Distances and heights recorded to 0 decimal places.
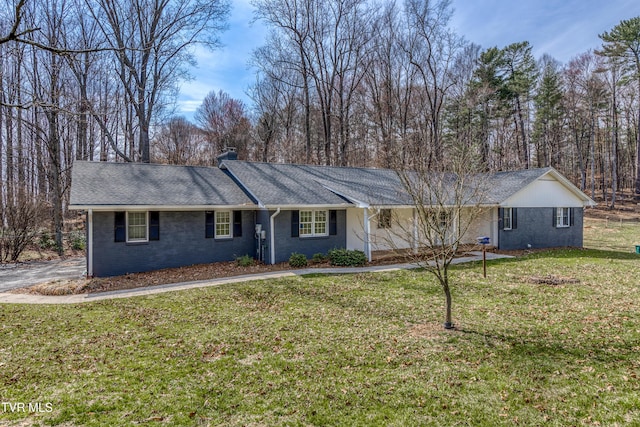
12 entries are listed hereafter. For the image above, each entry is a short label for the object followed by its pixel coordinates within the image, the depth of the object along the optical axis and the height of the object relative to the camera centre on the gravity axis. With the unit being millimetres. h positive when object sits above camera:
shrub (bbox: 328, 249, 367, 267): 13484 -1635
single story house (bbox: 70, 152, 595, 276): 12055 +198
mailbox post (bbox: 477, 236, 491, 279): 11078 -839
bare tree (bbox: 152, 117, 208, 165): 32031 +6988
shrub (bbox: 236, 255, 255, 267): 13148 -1689
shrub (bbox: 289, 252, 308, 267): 13141 -1656
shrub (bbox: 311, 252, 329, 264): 13805 -1674
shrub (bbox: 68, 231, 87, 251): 18766 -1255
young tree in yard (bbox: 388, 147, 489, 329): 6439 +37
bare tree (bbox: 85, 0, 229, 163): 20281 +10882
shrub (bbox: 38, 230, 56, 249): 18044 -1223
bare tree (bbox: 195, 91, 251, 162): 31734 +8883
